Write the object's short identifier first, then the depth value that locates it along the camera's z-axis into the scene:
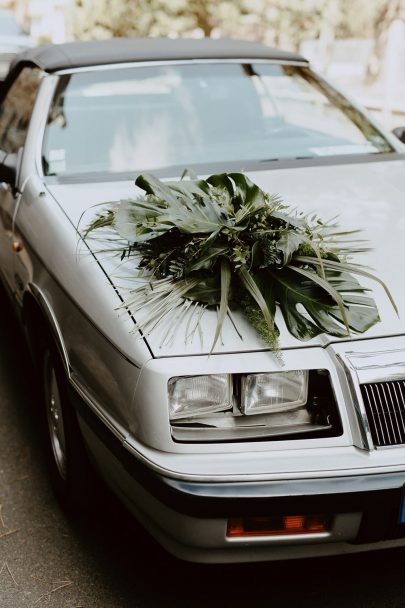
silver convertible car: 2.20
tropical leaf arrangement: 2.38
